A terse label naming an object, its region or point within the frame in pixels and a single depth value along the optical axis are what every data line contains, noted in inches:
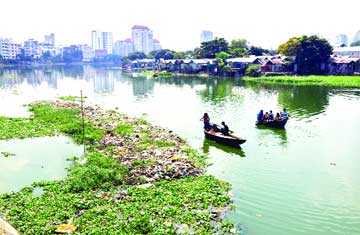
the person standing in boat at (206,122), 1159.0
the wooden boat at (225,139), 1035.9
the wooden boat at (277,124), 1289.4
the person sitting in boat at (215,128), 1125.1
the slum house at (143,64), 6062.5
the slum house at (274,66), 3570.4
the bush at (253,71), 3595.0
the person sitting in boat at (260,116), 1323.5
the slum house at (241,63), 3838.6
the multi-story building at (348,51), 3980.8
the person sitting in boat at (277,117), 1286.8
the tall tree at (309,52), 3260.3
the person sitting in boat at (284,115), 1285.7
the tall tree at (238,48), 4467.8
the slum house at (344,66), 3361.2
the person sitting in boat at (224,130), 1098.5
